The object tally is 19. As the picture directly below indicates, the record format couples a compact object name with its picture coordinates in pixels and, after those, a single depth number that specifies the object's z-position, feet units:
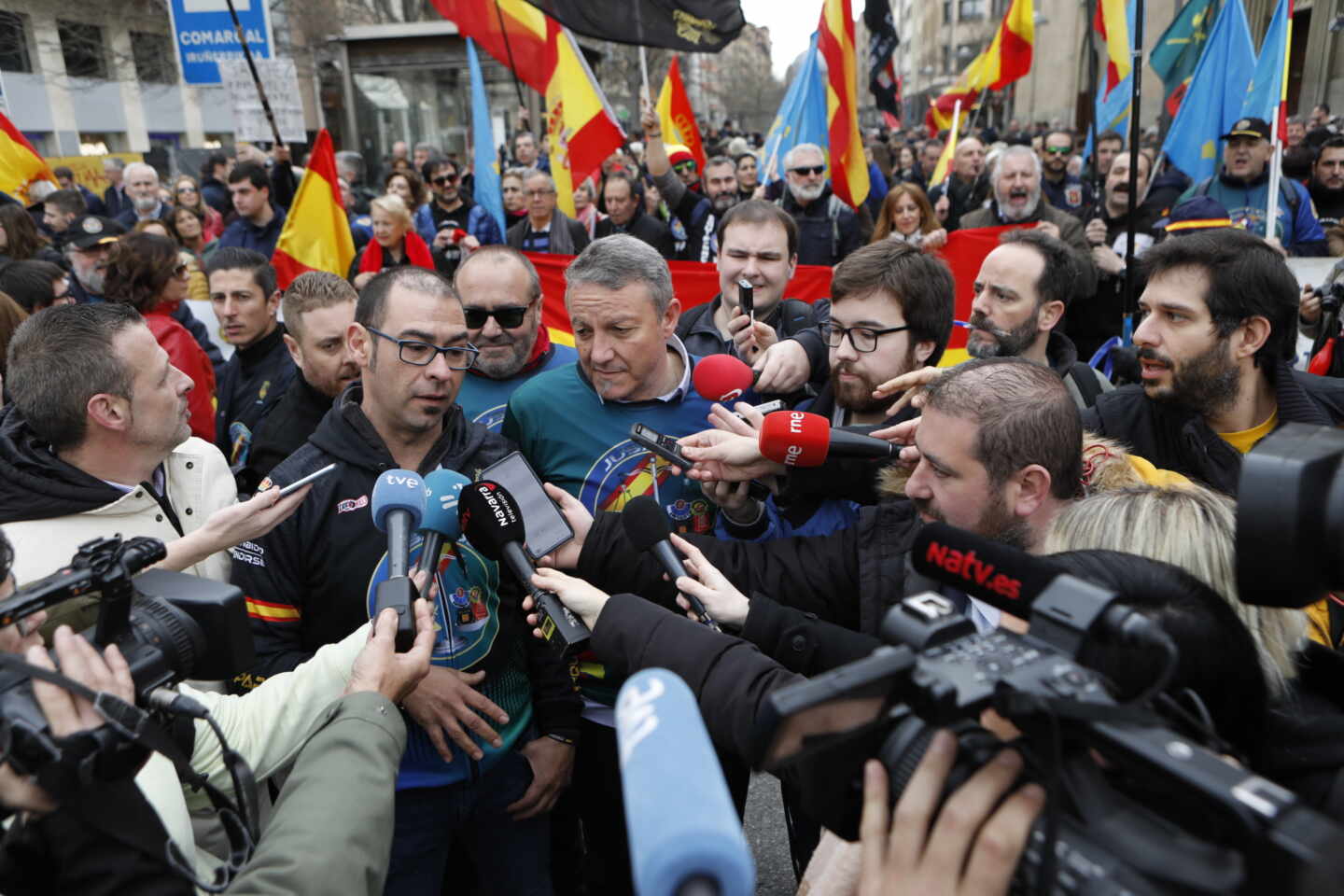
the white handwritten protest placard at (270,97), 25.23
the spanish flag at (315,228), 18.44
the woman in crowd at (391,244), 21.12
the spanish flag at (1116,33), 23.54
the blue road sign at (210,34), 24.27
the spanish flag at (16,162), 23.71
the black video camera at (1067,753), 2.59
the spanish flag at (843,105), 21.93
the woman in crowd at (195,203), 32.53
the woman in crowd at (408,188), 30.25
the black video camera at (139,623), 3.60
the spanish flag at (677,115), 31.68
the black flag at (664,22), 18.10
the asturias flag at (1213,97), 19.13
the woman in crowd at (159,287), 13.76
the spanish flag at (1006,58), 26.63
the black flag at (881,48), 32.63
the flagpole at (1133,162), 15.07
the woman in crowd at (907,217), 21.04
